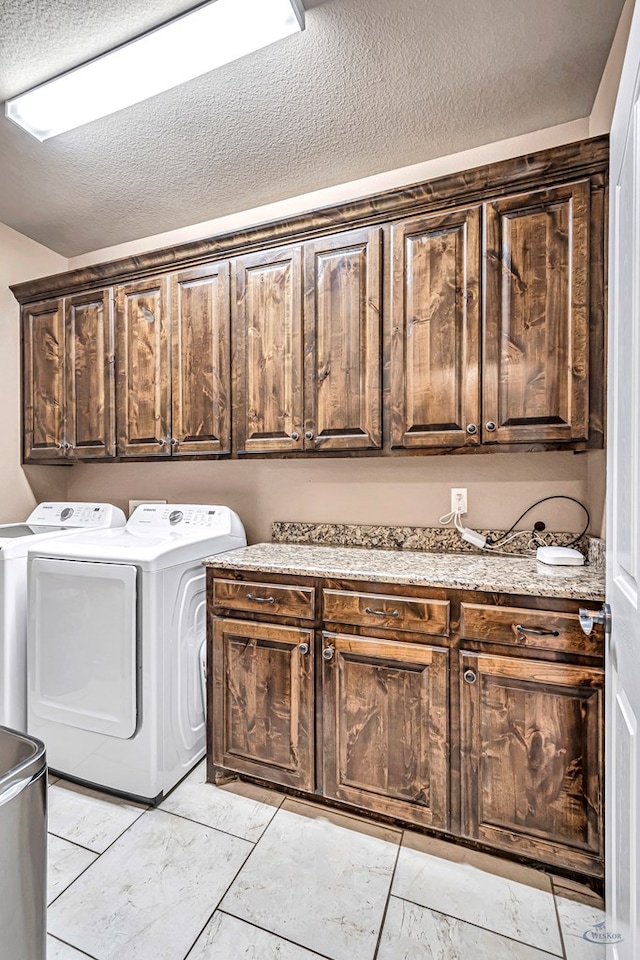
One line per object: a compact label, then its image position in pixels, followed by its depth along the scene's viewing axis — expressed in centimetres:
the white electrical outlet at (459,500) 214
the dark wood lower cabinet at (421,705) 144
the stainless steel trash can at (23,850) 47
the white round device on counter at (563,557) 171
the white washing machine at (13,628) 205
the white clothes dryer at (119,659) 184
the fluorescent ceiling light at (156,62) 146
